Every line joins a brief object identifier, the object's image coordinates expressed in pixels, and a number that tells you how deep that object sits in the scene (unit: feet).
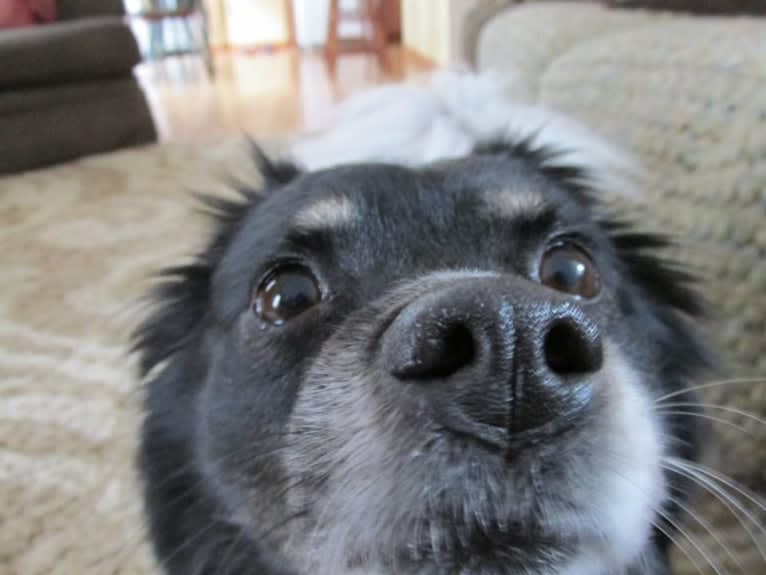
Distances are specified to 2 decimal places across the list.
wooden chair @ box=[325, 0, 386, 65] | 4.91
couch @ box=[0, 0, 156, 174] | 2.23
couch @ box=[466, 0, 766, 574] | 0.66
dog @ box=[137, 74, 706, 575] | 0.34
